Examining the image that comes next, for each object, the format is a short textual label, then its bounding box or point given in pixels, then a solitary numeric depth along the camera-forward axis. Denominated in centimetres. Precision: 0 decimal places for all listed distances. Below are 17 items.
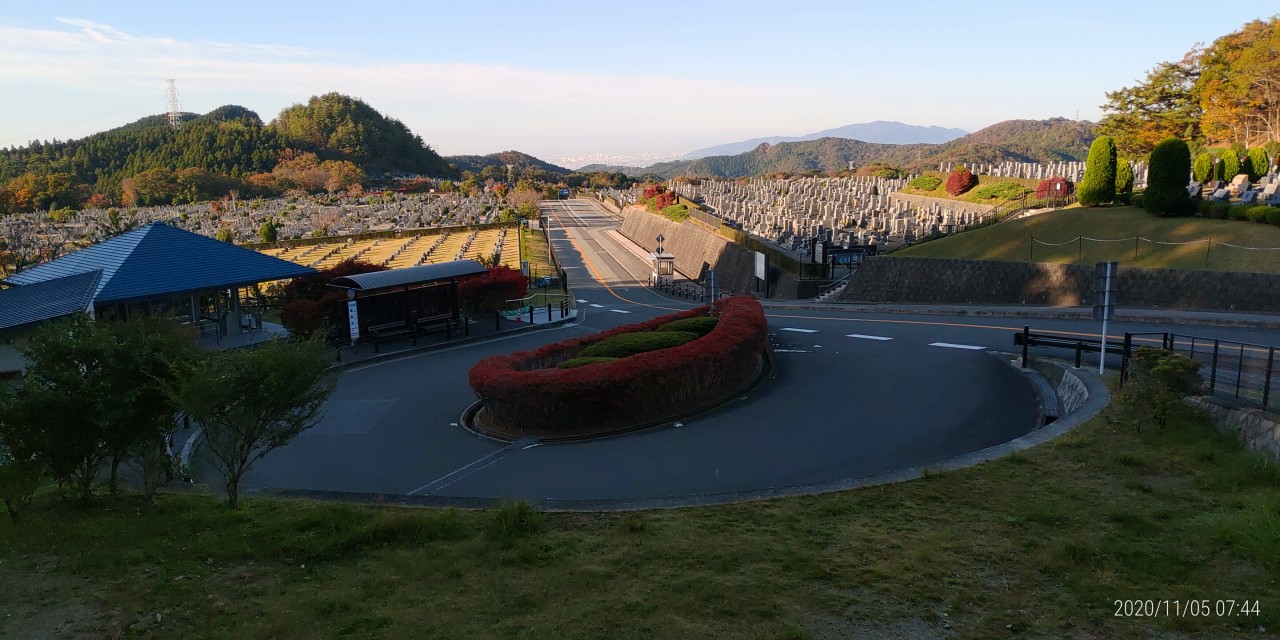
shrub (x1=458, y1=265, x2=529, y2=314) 2458
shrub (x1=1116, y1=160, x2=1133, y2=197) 3014
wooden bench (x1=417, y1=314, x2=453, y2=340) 2161
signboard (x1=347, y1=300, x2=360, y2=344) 2019
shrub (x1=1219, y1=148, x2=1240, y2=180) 3030
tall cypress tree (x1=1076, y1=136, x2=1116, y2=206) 2878
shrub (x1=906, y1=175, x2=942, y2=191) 5400
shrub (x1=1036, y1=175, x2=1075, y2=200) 3484
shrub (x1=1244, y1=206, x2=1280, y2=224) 2217
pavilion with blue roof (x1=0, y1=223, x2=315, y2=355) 1775
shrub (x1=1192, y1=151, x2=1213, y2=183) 3201
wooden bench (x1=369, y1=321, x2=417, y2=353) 2062
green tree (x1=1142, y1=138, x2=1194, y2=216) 2483
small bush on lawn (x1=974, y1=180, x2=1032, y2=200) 4306
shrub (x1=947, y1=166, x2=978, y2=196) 4906
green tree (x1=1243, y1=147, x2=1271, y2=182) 2964
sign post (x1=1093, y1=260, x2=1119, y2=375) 1277
